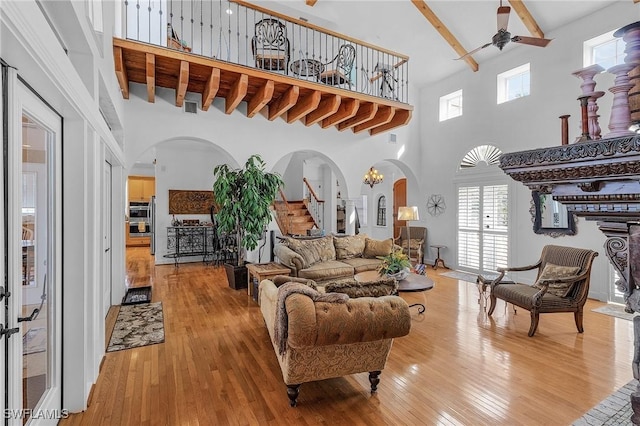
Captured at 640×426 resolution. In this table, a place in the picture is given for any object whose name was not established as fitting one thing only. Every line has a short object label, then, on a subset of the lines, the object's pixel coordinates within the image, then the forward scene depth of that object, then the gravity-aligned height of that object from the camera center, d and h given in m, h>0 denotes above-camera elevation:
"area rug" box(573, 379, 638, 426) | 2.20 -1.42
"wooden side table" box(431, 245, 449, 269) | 7.74 -1.12
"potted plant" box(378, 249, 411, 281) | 4.37 -0.71
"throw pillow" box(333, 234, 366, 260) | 6.11 -0.62
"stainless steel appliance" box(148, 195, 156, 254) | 8.96 -0.25
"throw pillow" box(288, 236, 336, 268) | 5.46 -0.62
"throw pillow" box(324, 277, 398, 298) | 2.62 -0.62
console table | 8.40 -0.77
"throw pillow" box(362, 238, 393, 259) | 6.14 -0.66
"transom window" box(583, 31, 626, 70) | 5.02 +2.62
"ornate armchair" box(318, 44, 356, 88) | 6.01 +2.78
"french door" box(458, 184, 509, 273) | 6.54 -0.29
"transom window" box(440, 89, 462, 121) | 7.72 +2.62
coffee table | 4.07 -0.91
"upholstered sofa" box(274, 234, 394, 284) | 5.21 -0.73
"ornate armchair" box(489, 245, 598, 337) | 3.66 -0.91
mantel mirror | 5.57 -0.09
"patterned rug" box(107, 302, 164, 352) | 3.49 -1.37
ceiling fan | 3.97 +2.33
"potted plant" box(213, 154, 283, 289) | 5.50 +0.19
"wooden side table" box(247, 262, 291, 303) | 4.88 -0.90
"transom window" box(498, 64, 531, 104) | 6.28 +2.61
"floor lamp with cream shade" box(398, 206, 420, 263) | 6.11 +0.01
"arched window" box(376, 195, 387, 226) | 11.79 +0.10
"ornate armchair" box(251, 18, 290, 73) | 5.45 +2.99
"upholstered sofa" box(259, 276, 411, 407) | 2.16 -0.83
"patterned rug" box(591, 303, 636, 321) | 4.33 -1.38
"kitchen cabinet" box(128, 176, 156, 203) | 11.58 +0.96
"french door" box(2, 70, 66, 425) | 1.51 -0.25
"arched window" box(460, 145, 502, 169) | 6.78 +1.25
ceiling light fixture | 9.84 +1.13
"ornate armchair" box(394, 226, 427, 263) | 7.75 -0.70
